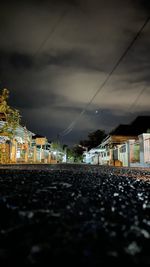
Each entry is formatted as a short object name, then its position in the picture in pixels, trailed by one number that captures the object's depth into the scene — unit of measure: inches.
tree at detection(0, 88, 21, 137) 350.8
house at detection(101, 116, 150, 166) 357.8
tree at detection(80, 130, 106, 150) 2119.5
